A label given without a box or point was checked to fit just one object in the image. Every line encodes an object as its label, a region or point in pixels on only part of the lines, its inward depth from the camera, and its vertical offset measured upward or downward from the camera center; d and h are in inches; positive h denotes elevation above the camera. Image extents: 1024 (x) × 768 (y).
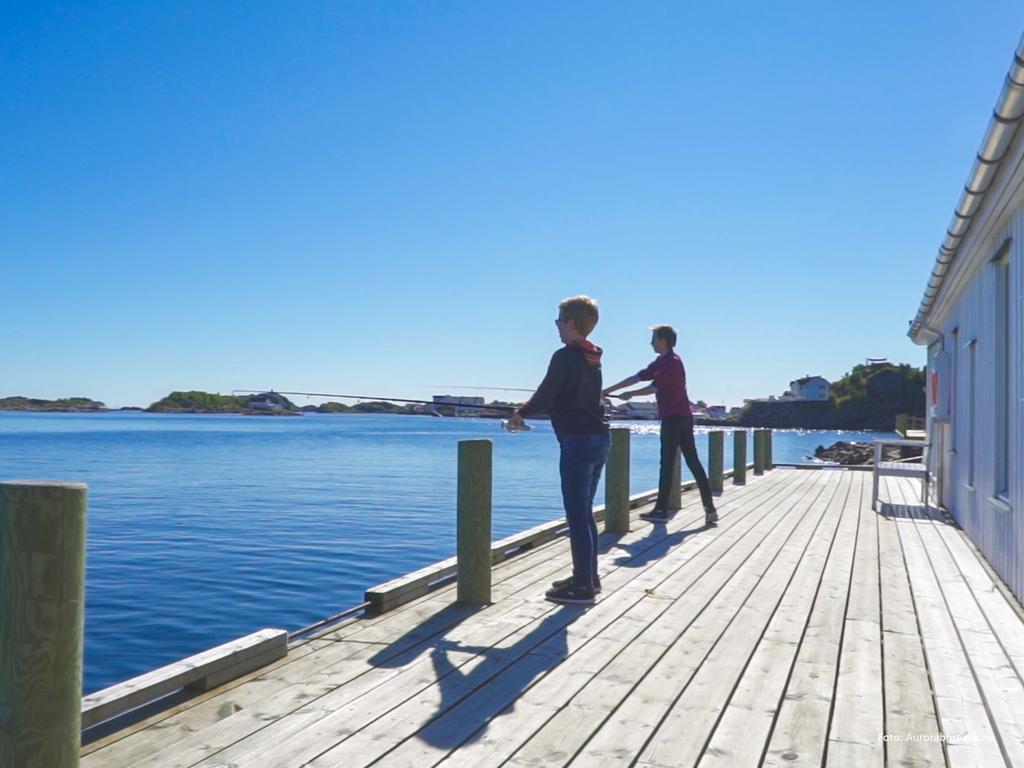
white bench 399.6 -21.9
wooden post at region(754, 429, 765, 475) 645.9 -24.3
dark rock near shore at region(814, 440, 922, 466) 938.7 -37.9
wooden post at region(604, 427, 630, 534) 311.4 -24.9
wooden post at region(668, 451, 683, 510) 389.1 -33.1
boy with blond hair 192.1 +0.0
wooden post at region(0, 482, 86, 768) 78.2 -19.1
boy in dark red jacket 329.4 +5.1
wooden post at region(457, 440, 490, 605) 188.5 -24.0
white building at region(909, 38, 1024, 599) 196.2 +26.2
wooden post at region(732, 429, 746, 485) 553.0 -25.7
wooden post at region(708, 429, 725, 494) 472.7 -22.6
